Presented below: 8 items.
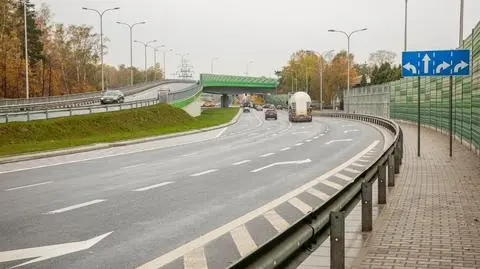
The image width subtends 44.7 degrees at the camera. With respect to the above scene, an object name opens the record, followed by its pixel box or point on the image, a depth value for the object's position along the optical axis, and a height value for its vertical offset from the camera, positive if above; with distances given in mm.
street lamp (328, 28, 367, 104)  74000 +8971
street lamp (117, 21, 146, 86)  78500 +10403
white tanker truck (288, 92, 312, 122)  63531 -350
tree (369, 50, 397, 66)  170250 +13867
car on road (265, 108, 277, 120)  76794 -1315
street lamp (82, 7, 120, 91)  62316 +9622
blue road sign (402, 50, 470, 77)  19234 +1346
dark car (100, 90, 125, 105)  58969 +815
